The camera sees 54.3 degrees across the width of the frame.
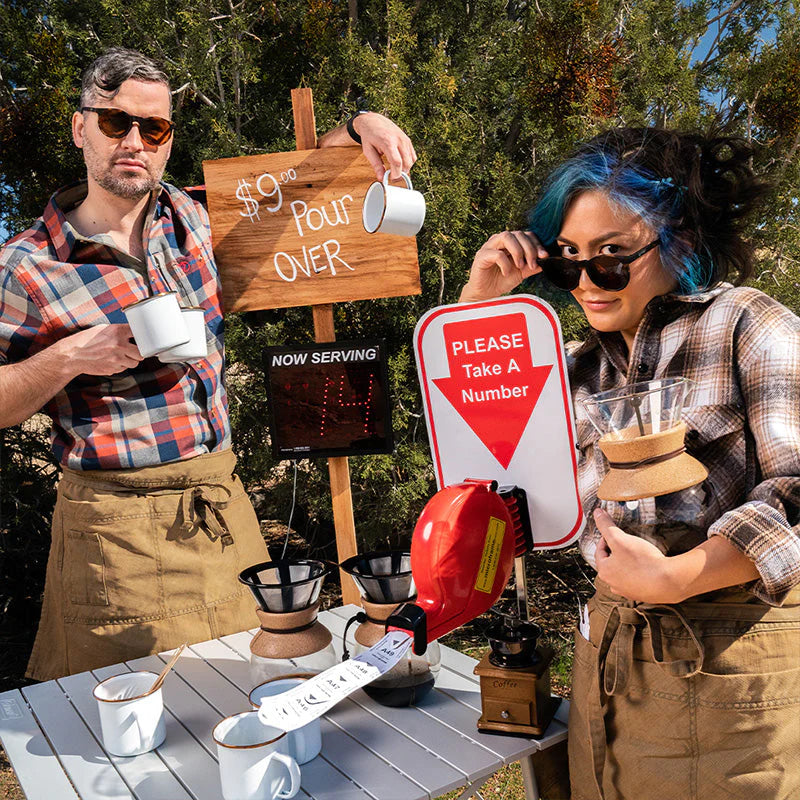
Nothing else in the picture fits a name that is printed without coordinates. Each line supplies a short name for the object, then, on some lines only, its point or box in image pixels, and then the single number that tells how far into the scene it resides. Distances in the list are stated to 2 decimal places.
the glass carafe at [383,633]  1.72
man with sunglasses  2.36
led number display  2.67
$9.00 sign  2.67
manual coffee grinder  1.54
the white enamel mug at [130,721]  1.56
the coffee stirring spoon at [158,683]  1.59
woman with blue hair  1.26
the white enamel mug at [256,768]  1.34
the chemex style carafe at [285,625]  1.72
